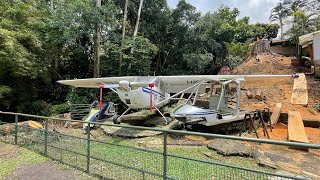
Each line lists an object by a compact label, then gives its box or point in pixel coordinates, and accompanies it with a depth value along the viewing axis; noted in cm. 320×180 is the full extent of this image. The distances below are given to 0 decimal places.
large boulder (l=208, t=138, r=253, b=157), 350
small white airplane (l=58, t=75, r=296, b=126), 514
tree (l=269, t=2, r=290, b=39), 1964
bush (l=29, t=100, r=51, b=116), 866
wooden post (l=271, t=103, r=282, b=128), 576
